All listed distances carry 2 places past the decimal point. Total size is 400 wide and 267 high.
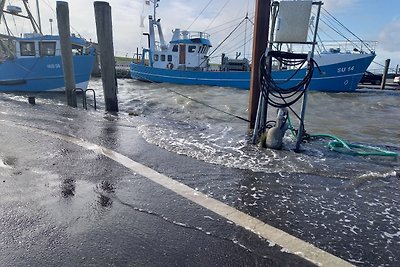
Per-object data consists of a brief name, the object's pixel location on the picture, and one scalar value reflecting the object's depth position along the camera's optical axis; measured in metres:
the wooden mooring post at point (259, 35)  6.40
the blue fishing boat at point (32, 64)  17.48
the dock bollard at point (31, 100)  11.00
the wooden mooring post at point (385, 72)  29.25
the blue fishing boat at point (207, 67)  23.41
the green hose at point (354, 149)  5.75
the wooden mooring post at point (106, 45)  9.13
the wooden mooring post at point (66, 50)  11.19
